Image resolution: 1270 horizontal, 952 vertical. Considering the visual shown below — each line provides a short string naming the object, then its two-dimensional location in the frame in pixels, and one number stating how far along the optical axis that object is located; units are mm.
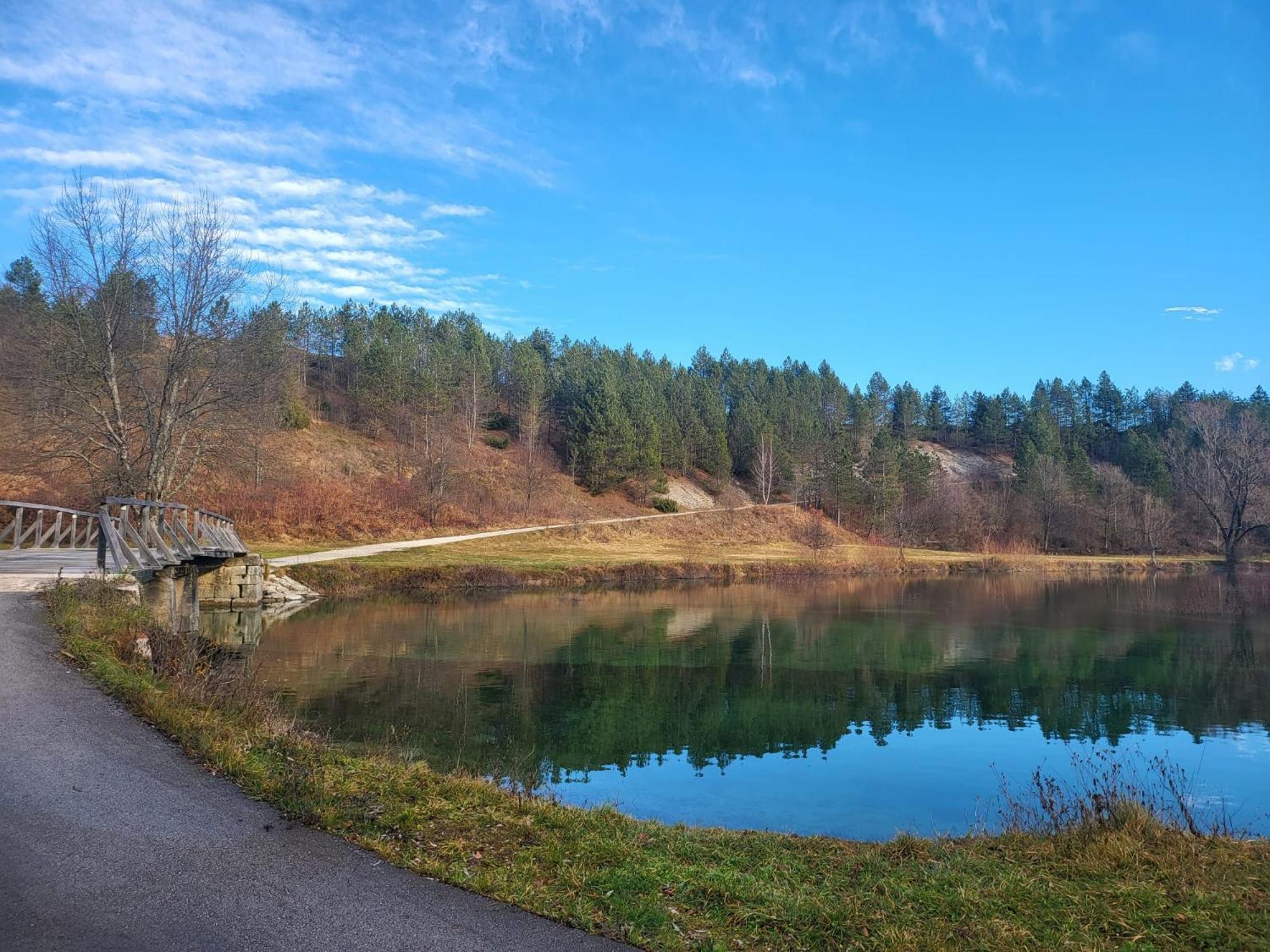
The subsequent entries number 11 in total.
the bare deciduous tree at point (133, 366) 26750
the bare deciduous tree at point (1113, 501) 77938
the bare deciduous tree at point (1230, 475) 68000
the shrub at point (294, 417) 59438
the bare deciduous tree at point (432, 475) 55094
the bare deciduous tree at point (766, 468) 83938
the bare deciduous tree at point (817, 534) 62075
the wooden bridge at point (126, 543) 14930
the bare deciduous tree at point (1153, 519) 72312
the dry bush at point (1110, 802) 7617
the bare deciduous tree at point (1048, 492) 79375
